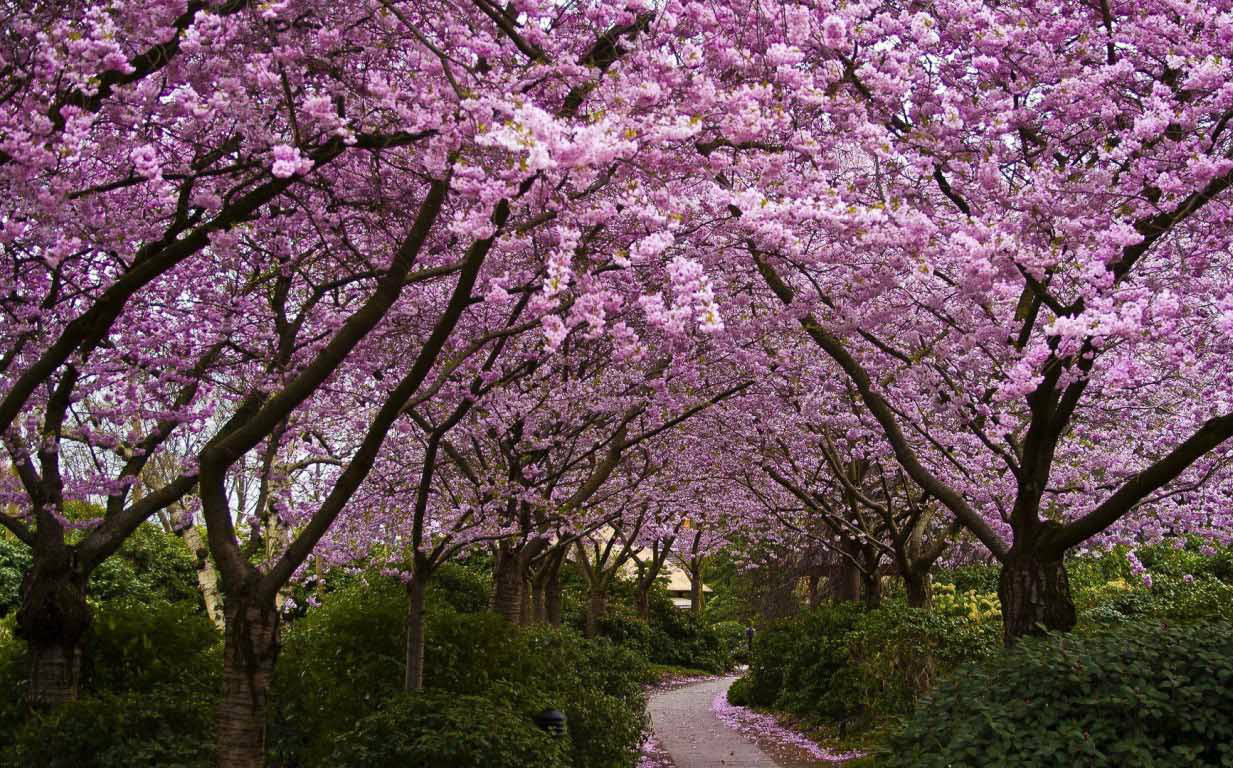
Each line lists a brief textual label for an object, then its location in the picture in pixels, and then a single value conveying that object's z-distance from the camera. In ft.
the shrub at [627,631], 77.91
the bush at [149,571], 52.06
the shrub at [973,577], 70.69
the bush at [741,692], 60.95
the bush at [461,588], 57.52
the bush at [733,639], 99.86
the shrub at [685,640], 90.94
